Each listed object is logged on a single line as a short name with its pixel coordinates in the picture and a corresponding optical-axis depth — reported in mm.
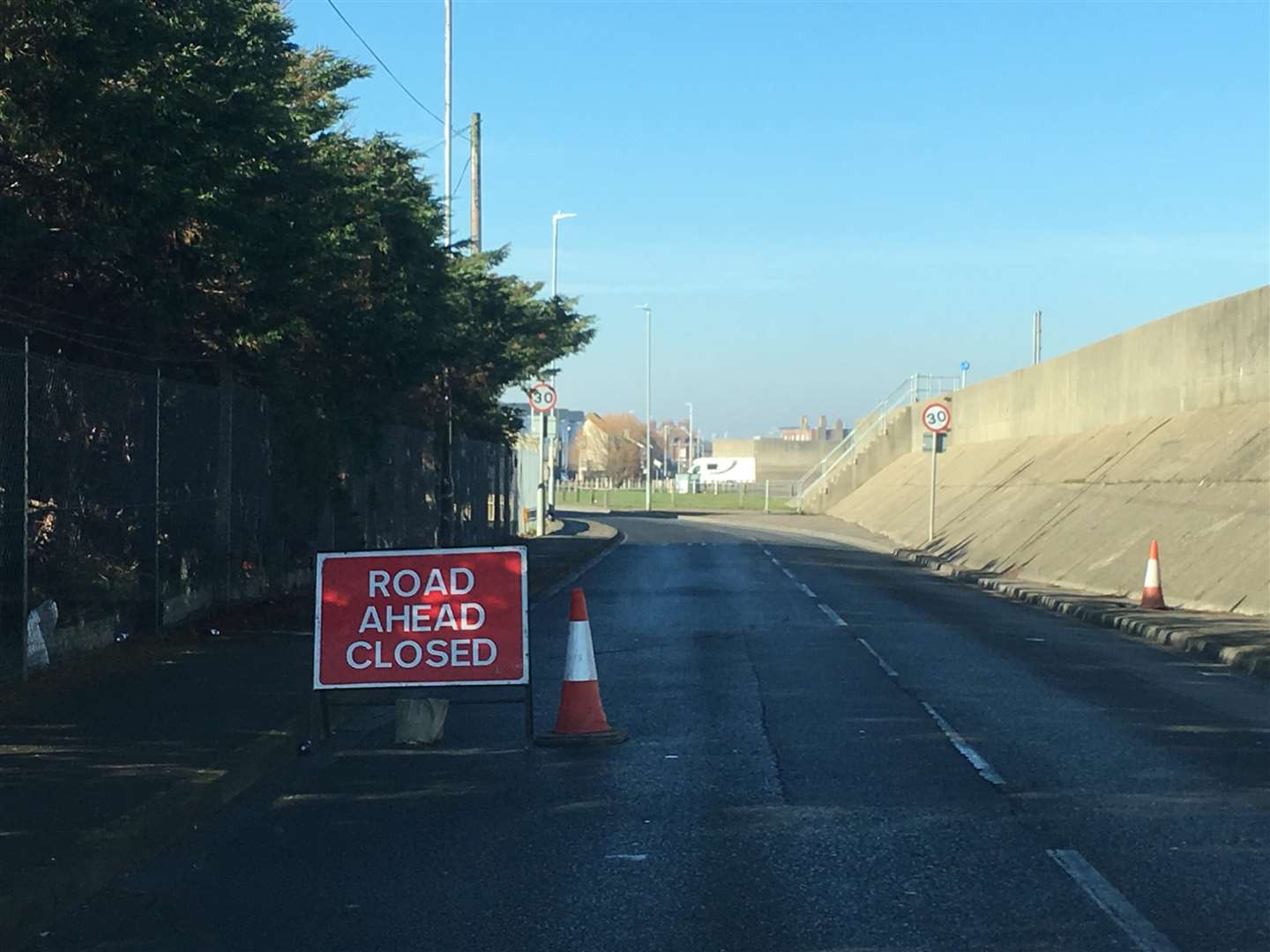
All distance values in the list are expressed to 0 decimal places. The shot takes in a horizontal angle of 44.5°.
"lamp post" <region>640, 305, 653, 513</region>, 73188
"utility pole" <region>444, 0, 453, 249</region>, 33594
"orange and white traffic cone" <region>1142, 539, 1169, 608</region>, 19281
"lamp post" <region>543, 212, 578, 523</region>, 50178
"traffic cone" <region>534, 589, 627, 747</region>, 10156
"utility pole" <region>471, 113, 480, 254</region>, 36469
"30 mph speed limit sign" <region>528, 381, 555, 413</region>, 38594
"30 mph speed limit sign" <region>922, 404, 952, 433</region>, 36219
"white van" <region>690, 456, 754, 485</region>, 131250
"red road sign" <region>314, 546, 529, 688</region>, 9750
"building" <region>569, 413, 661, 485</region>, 160500
